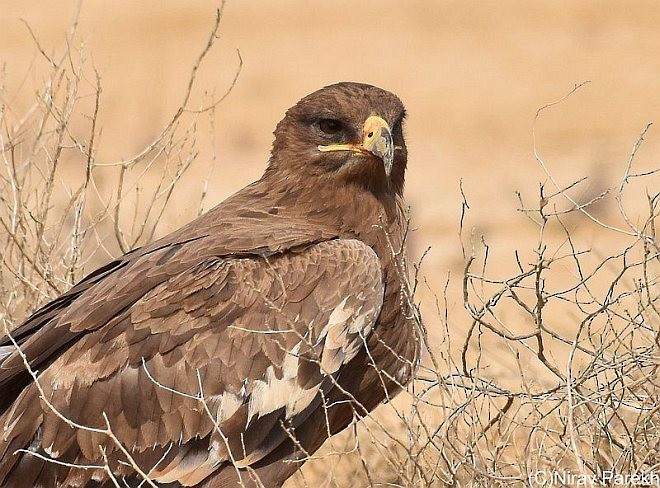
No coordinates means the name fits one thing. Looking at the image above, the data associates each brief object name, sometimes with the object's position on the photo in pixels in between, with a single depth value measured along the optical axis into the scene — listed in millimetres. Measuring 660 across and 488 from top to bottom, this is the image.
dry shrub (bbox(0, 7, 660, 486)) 8016
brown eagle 9055
